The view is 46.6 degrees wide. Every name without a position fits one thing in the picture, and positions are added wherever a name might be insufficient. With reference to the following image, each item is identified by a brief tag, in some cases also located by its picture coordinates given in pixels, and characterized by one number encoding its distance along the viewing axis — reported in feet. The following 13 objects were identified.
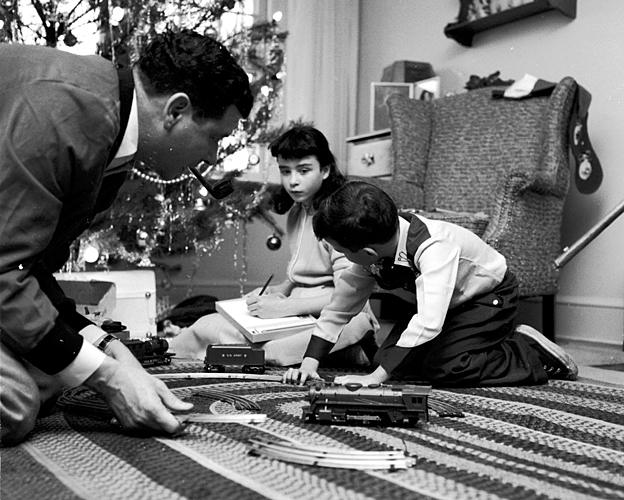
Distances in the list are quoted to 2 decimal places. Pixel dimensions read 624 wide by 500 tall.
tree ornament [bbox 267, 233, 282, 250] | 8.13
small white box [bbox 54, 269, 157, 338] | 6.67
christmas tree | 7.04
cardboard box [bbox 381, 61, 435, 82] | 10.13
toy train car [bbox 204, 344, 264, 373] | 4.92
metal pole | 7.11
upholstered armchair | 6.98
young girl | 5.59
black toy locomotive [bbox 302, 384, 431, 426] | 3.22
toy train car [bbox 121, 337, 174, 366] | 5.19
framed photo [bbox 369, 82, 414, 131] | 10.16
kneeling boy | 4.22
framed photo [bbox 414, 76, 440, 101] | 9.77
